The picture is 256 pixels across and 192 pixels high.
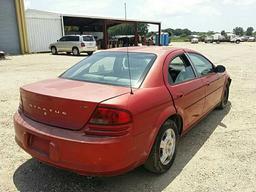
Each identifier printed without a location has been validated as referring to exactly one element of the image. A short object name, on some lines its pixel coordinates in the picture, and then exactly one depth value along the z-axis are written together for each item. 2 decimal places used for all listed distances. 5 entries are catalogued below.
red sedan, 2.67
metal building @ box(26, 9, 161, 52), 25.47
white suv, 23.17
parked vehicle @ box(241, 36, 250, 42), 67.81
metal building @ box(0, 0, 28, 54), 23.58
